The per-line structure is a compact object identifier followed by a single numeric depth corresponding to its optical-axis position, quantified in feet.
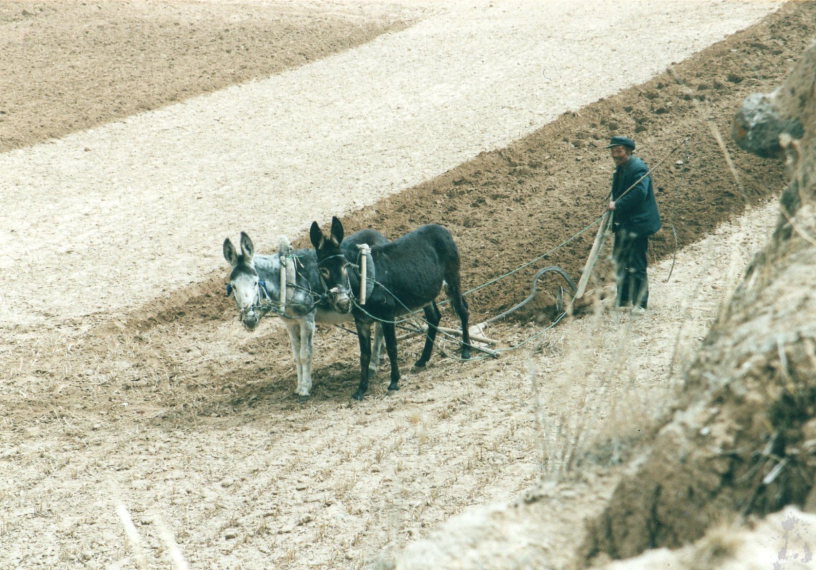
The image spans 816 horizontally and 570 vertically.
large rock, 24.58
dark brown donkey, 64.85
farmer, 67.92
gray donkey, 64.28
